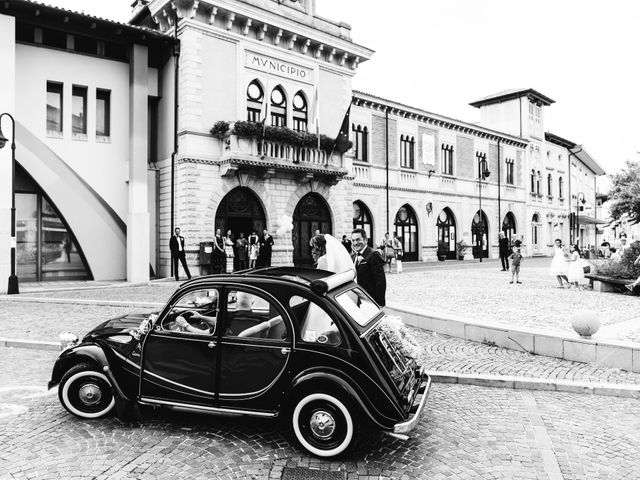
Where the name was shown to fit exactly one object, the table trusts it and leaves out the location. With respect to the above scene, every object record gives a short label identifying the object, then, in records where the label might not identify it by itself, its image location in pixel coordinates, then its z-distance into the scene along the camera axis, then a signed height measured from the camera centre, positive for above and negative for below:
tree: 25.70 +2.60
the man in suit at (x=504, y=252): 23.50 -0.47
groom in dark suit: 7.73 -0.43
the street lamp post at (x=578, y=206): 49.97 +3.52
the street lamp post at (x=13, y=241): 14.46 +0.08
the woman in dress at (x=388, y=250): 21.97 -0.34
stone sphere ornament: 7.11 -1.16
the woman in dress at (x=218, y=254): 18.97 -0.42
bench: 14.14 -1.21
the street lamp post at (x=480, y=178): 36.41 +4.74
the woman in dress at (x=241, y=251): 19.97 -0.33
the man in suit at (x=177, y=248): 17.42 -0.17
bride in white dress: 7.47 -0.22
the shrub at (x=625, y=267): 14.24 -0.74
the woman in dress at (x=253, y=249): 19.64 -0.24
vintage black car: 4.05 -1.05
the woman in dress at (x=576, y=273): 15.42 -0.96
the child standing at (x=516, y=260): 16.24 -0.59
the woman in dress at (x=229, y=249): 19.30 -0.24
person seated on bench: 13.21 -1.13
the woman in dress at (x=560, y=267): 15.52 -0.78
